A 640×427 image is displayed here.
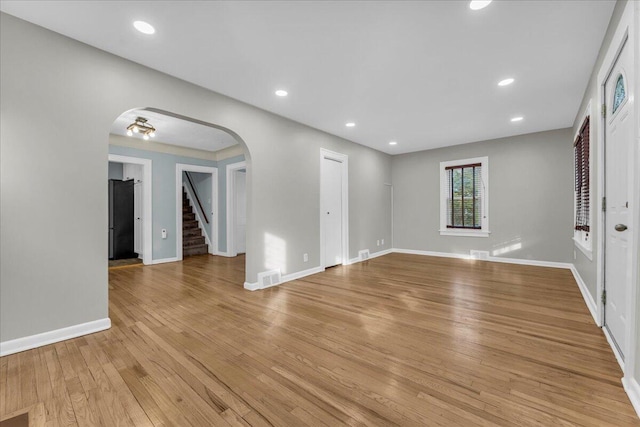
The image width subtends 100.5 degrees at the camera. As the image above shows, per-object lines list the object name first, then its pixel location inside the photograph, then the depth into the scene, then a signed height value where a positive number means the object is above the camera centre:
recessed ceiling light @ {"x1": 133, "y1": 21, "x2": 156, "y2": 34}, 2.13 +1.53
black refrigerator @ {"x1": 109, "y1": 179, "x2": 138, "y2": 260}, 6.40 -0.11
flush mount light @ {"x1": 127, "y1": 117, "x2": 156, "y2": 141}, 4.42 +1.46
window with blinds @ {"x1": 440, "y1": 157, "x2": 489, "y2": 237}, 5.81 +0.34
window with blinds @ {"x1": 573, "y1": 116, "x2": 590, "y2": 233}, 3.20 +0.45
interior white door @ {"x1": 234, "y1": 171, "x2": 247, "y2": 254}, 6.85 +0.03
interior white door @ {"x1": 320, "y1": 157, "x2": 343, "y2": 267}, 5.07 +0.08
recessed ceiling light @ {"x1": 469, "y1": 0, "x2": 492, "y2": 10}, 1.91 +1.52
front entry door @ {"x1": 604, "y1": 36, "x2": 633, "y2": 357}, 1.73 +0.16
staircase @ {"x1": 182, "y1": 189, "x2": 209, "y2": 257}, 6.91 -0.64
